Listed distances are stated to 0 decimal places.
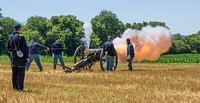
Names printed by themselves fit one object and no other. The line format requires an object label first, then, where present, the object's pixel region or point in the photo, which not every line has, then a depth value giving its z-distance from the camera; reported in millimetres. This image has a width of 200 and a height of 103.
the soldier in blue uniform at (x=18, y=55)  12297
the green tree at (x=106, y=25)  132750
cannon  23084
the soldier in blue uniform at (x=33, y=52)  23655
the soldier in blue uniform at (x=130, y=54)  25016
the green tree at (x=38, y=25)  122062
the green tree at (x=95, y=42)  120438
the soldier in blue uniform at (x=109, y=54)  23641
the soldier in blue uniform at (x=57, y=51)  24547
